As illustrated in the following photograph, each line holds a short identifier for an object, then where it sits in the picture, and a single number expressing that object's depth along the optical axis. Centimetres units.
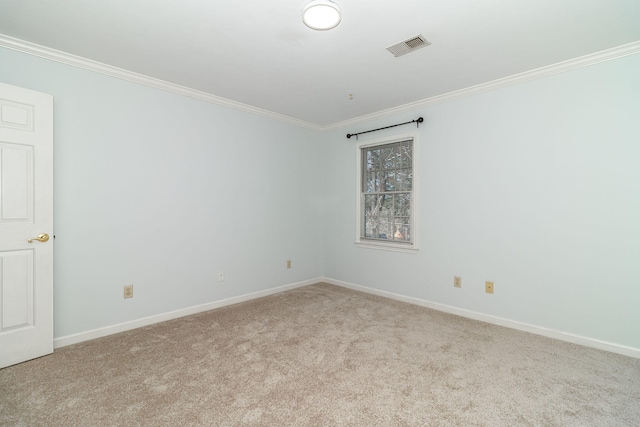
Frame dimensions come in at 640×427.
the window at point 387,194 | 389
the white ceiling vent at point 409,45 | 237
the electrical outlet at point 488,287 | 320
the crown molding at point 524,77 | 249
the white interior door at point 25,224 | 226
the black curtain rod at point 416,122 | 367
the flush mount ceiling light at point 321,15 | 193
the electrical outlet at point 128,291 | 296
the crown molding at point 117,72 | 242
